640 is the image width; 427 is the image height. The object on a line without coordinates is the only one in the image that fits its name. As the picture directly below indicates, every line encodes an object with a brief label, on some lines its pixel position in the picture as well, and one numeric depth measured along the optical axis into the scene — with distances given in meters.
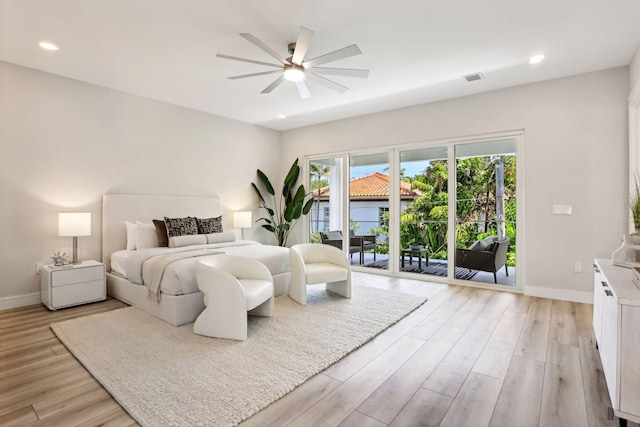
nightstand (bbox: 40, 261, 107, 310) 3.54
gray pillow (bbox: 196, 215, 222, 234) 4.73
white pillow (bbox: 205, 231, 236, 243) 4.59
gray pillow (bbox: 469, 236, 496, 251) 4.57
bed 3.12
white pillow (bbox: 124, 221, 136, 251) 4.31
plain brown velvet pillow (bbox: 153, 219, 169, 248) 4.34
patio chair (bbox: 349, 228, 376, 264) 5.82
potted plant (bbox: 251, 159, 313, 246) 6.32
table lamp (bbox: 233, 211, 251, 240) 5.70
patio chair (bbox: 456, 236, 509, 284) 4.48
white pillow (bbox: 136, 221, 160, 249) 4.24
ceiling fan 2.63
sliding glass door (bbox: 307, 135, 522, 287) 4.52
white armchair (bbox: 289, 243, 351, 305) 3.73
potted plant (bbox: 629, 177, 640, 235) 2.32
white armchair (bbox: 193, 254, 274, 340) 2.74
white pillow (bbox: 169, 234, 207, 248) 4.21
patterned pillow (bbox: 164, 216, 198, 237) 4.36
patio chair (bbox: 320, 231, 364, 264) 5.99
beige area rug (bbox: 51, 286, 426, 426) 1.88
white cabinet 1.58
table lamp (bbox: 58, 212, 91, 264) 3.69
